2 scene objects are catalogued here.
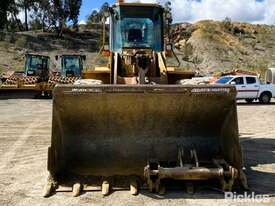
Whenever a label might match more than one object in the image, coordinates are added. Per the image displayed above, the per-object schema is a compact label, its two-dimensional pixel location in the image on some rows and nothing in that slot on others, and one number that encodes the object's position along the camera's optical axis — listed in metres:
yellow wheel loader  3.03
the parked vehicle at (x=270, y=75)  14.66
